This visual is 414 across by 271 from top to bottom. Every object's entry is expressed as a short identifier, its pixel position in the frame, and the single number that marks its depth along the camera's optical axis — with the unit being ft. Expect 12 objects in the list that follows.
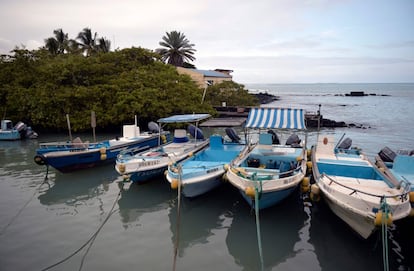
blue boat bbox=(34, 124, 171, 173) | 47.96
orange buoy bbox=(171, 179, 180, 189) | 33.16
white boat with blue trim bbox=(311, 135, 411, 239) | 24.22
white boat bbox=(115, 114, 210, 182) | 40.56
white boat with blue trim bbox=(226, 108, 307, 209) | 30.60
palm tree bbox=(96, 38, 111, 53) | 146.30
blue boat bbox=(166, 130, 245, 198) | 34.01
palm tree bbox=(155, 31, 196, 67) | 163.02
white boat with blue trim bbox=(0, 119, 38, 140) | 81.46
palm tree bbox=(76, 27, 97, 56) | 145.69
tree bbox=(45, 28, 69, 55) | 139.23
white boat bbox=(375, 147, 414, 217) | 32.39
